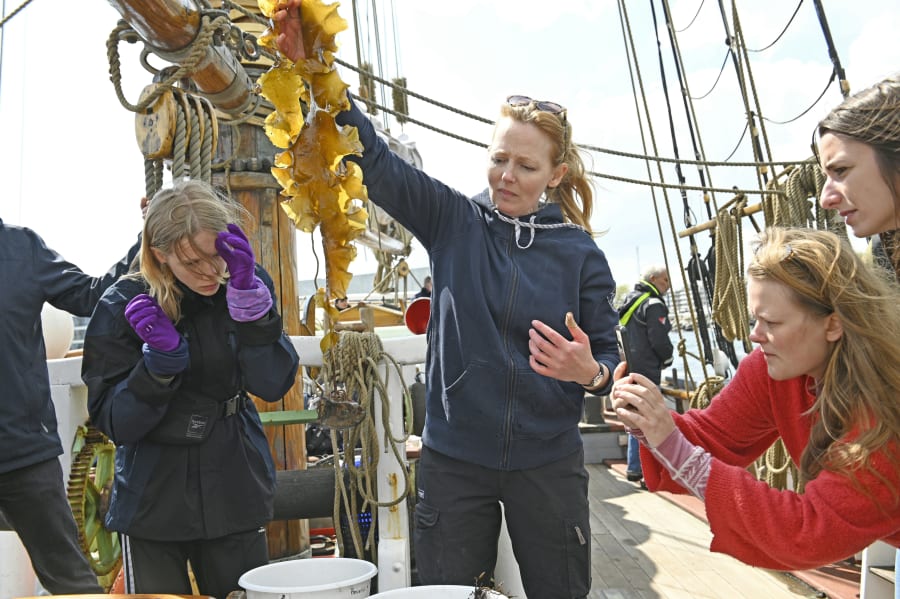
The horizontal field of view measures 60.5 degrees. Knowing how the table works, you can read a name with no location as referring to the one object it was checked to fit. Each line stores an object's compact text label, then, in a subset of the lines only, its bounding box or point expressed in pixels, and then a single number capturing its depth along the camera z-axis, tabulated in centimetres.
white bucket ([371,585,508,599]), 134
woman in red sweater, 125
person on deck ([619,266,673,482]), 558
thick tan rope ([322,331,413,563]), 250
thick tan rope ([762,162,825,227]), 375
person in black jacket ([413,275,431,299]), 691
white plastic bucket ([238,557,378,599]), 151
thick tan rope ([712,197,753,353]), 451
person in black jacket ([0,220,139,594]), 227
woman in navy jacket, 174
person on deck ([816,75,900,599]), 153
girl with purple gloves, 177
